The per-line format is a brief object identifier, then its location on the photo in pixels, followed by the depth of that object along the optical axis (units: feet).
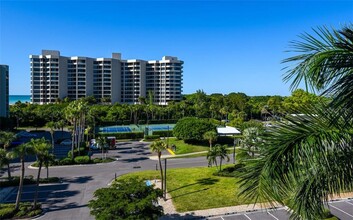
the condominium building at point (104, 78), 418.92
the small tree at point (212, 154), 132.74
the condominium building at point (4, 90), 217.15
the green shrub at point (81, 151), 169.97
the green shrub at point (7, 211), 83.61
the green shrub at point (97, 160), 156.35
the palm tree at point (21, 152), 89.97
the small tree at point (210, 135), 175.89
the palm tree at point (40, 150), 94.60
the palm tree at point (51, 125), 171.94
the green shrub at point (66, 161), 150.10
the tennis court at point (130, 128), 251.39
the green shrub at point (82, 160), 152.47
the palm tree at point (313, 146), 16.03
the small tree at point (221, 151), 132.57
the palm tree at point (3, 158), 97.07
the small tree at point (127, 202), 64.75
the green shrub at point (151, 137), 233.55
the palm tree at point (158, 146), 109.92
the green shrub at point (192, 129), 196.34
